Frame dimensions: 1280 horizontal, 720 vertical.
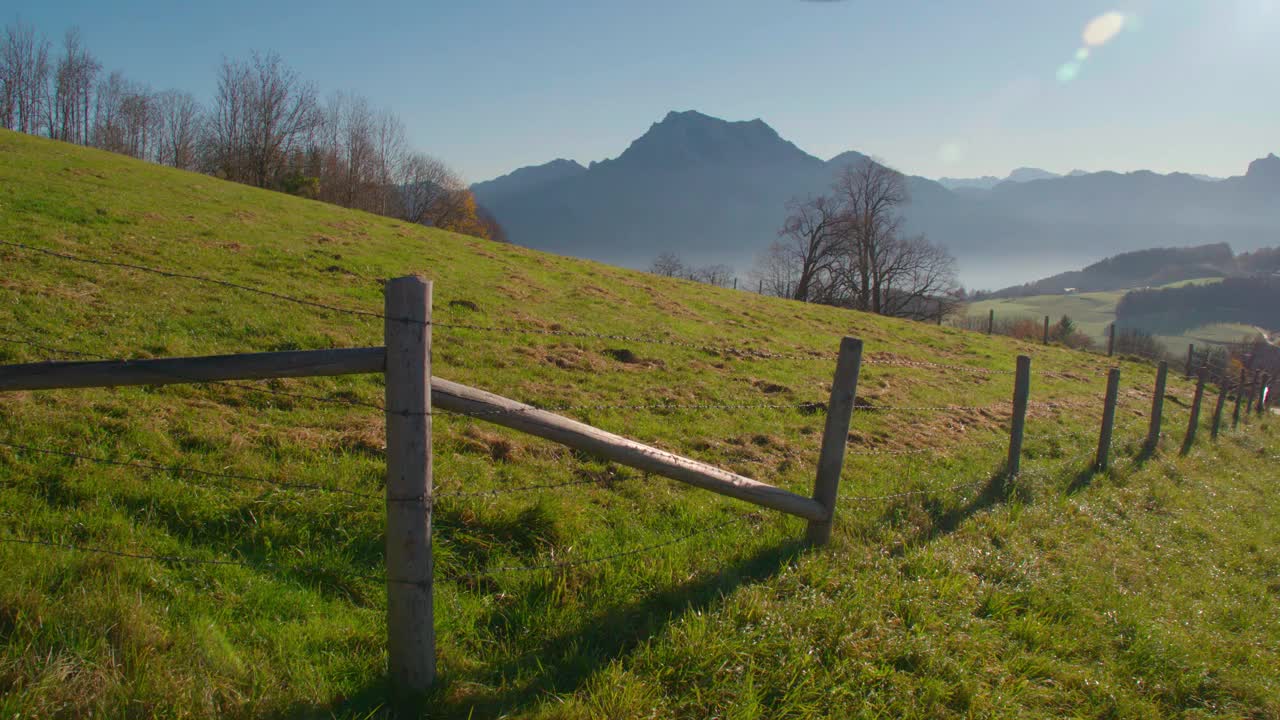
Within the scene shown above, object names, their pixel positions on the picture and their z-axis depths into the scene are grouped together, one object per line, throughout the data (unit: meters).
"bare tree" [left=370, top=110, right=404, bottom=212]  63.53
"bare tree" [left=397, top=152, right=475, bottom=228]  65.44
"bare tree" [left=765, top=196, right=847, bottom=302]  50.03
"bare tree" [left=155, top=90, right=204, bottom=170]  71.49
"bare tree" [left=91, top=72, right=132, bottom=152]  68.75
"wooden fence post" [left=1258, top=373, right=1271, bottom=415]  18.75
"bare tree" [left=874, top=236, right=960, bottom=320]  54.31
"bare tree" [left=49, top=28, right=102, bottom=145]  66.06
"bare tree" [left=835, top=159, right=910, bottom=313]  51.81
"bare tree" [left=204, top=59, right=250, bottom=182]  57.78
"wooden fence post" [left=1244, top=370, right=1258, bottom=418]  17.44
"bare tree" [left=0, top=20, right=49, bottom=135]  60.44
